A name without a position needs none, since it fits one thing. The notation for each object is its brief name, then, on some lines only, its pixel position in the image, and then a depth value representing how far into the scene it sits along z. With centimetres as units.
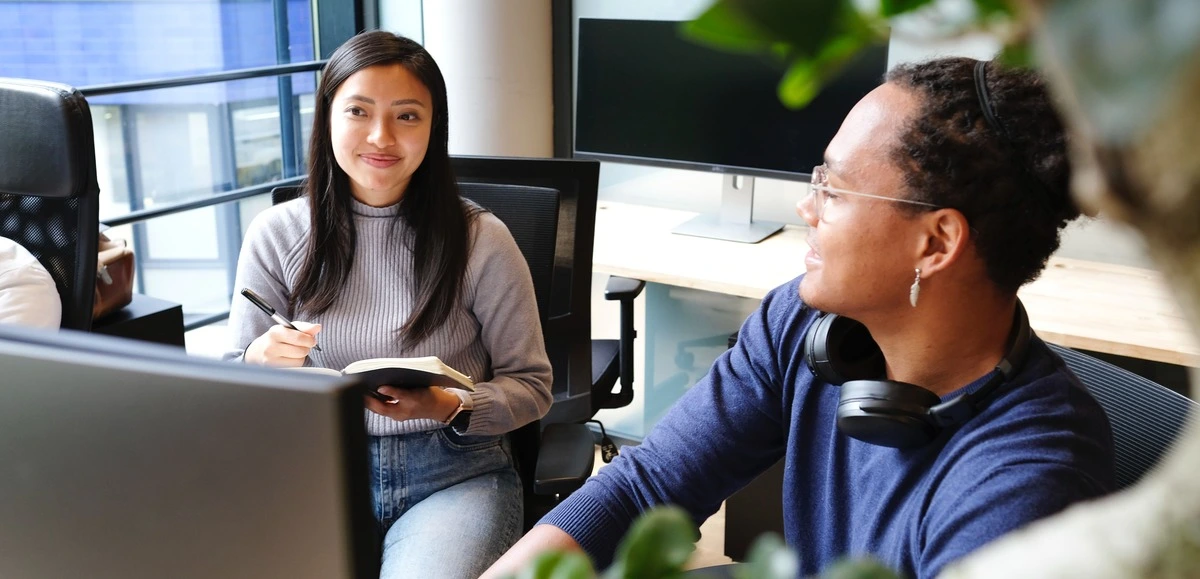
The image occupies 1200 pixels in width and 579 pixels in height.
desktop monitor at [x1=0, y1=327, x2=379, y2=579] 61
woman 175
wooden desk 213
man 105
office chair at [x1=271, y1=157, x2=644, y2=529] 213
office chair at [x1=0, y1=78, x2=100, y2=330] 175
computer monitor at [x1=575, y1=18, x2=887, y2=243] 269
